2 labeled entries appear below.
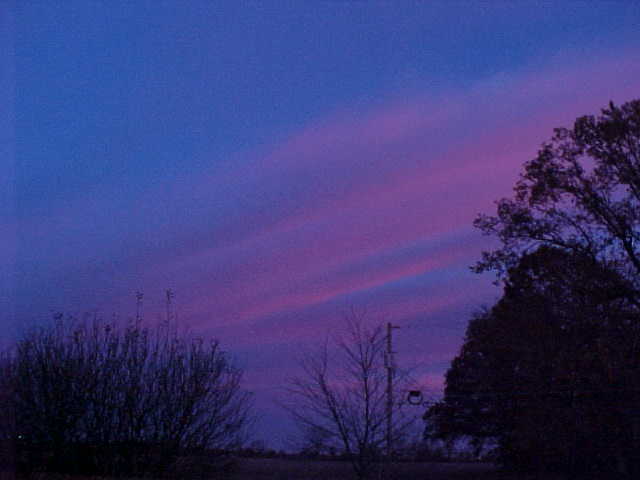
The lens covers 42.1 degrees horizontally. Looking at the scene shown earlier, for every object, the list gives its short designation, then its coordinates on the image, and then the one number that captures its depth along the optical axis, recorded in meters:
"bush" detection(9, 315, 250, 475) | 17.70
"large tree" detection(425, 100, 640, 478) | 27.78
